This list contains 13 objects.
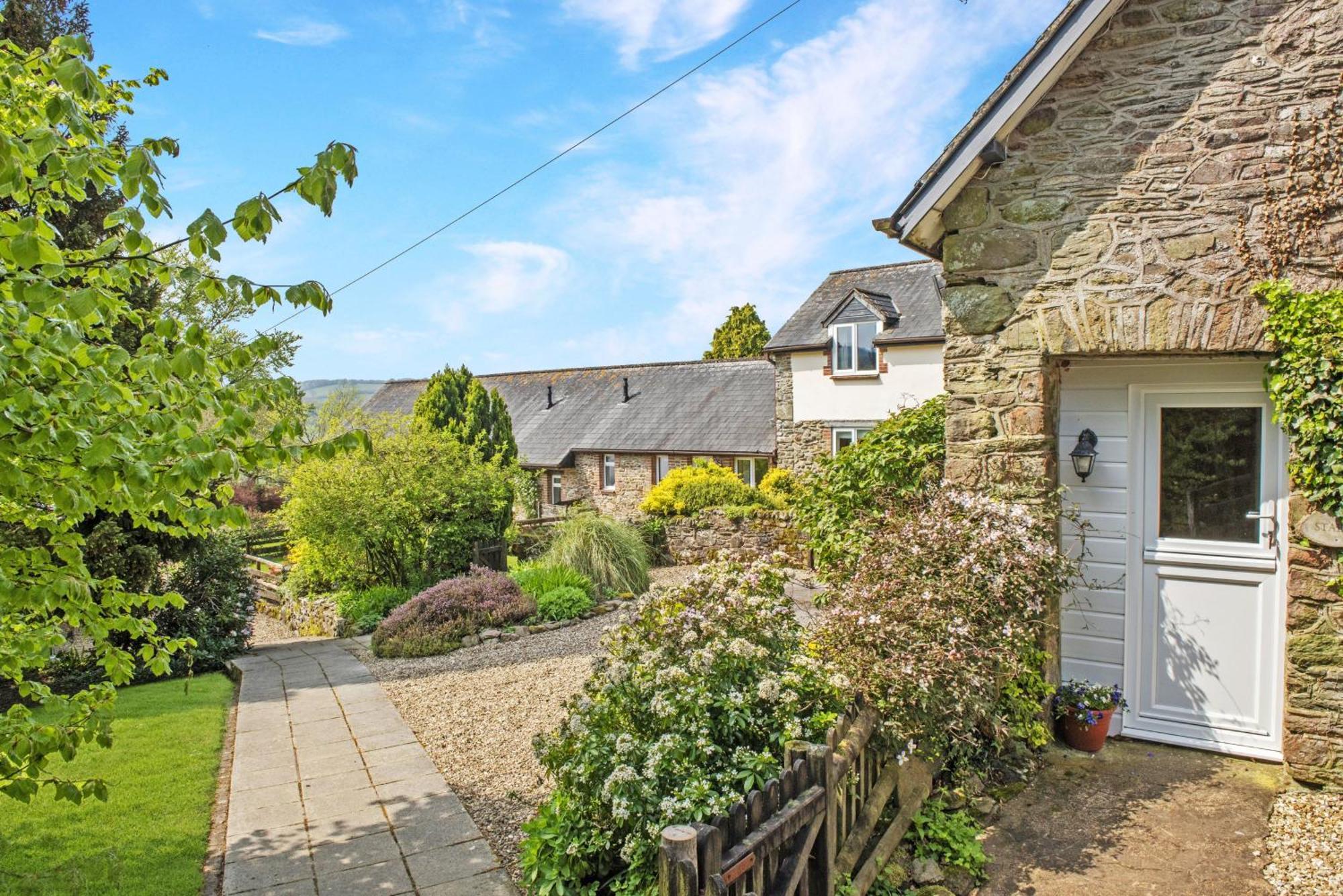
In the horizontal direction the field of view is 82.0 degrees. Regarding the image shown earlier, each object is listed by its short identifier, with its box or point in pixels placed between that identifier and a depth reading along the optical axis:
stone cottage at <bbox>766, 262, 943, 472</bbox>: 20.92
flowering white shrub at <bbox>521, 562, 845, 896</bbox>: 3.34
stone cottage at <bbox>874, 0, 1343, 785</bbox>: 4.97
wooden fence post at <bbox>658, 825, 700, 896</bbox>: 2.74
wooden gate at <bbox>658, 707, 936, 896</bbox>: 2.81
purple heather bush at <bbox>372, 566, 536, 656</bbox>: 9.77
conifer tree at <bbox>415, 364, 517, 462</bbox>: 18.04
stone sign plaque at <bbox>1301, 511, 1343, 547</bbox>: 4.82
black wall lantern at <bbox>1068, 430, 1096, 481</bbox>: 5.66
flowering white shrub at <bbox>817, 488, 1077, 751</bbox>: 4.23
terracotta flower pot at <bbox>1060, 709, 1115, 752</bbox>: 5.53
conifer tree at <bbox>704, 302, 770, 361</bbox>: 37.94
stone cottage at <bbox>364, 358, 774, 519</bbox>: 24.72
